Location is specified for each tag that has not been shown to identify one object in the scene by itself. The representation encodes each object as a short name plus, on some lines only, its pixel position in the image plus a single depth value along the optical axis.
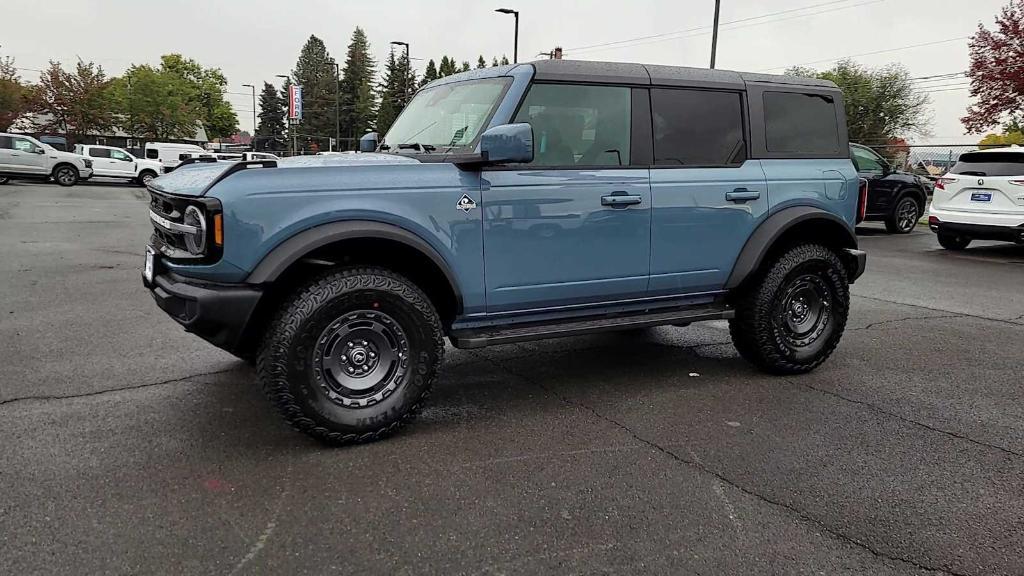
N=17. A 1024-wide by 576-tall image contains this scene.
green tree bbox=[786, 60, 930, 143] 49.72
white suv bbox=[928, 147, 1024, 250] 10.80
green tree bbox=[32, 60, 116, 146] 49.97
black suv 14.65
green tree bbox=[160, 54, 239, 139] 86.00
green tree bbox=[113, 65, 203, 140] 54.91
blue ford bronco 3.36
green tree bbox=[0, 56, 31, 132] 46.56
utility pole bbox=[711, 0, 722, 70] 22.03
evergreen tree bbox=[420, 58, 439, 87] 88.82
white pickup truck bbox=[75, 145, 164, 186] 28.81
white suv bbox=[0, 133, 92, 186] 24.89
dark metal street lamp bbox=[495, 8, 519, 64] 30.82
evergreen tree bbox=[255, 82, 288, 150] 106.44
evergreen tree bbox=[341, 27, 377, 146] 87.81
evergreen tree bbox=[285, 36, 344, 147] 91.00
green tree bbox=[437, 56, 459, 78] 92.22
